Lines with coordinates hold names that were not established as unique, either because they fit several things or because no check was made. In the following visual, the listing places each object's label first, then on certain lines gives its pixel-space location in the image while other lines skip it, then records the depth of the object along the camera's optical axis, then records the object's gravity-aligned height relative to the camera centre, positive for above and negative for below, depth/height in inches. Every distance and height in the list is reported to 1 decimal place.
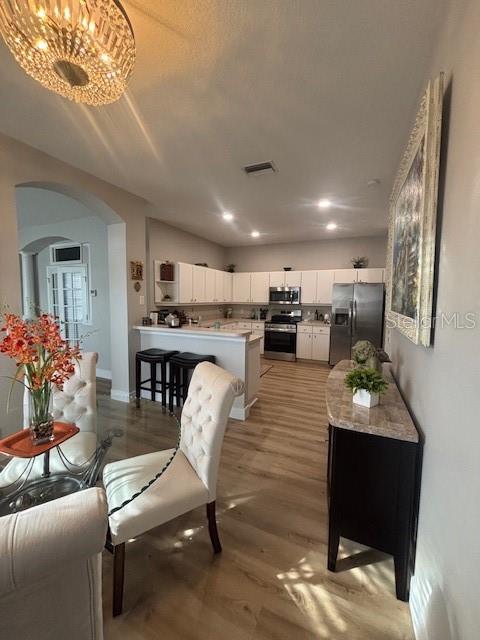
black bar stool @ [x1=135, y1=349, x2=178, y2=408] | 132.5 -34.7
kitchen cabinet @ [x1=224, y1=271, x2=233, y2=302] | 255.3 +14.6
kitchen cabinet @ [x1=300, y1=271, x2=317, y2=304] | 237.6 +12.9
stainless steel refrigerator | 199.5 -11.7
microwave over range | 243.4 +5.7
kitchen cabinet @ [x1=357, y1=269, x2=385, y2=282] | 217.0 +22.1
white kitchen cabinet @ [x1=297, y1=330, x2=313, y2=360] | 233.1 -39.0
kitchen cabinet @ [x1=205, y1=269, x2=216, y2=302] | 222.1 +13.3
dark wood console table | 50.6 -36.4
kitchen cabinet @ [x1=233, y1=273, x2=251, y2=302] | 264.2 +14.0
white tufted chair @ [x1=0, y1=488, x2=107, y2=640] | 19.3 -21.0
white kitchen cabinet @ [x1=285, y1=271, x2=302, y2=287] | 242.7 +21.4
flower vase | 52.9 -24.2
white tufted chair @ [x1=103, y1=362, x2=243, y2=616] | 48.1 -38.0
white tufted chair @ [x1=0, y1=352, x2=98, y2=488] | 64.0 -30.3
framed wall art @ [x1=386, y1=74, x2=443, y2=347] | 43.5 +15.8
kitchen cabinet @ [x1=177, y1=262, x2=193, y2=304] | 186.4 +13.3
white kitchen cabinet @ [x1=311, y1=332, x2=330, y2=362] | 226.6 -39.0
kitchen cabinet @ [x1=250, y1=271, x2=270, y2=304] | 256.5 +14.6
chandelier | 41.2 +43.7
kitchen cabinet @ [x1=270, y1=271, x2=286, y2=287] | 249.3 +21.8
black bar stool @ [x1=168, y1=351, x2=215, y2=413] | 126.3 -36.0
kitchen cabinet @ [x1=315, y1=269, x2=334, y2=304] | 231.5 +13.6
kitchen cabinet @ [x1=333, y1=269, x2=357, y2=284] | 223.3 +22.5
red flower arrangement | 47.3 -11.6
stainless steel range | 237.5 -34.3
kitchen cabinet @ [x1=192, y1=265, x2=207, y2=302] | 205.9 +13.6
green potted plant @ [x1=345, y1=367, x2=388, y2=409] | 58.7 -18.8
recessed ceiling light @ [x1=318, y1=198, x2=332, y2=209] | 147.0 +56.6
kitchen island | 127.2 -23.9
